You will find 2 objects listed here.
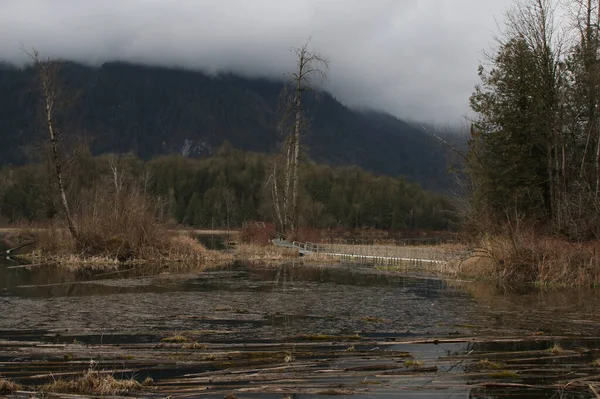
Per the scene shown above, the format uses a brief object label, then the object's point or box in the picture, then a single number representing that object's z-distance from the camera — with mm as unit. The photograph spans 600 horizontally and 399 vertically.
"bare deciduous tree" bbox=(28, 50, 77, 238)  36281
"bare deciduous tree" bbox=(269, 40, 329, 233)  45516
